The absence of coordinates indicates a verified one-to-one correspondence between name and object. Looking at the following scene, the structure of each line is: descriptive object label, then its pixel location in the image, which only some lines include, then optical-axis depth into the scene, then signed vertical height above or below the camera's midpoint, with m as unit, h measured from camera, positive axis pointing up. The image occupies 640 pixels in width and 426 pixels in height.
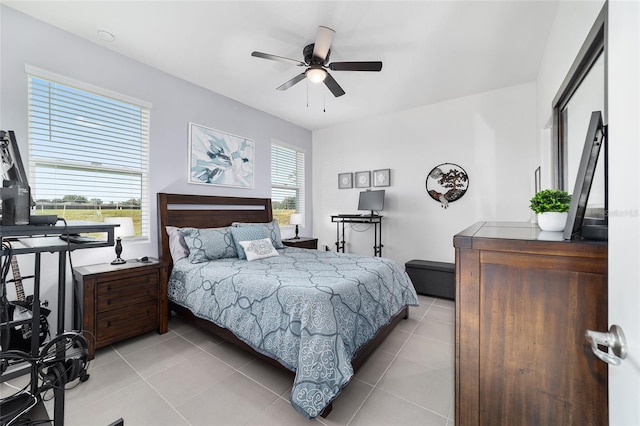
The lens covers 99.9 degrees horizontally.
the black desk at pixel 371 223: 4.62 -0.16
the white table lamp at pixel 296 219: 4.59 -0.10
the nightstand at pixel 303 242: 4.38 -0.49
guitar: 1.83 -0.73
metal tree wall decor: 4.03 +0.48
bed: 1.65 -0.69
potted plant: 1.19 +0.03
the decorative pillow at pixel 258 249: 3.12 -0.43
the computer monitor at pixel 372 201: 4.49 +0.22
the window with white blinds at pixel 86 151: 2.38 +0.60
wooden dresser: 0.85 -0.40
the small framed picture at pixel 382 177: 4.70 +0.65
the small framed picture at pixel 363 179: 4.92 +0.64
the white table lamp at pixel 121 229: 2.51 -0.16
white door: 0.53 +0.03
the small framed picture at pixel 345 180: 5.14 +0.64
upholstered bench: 3.72 -0.90
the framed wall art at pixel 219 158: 3.53 +0.78
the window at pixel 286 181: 4.82 +0.60
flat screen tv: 0.92 +0.11
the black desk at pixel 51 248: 1.07 -0.15
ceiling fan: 2.24 +1.39
